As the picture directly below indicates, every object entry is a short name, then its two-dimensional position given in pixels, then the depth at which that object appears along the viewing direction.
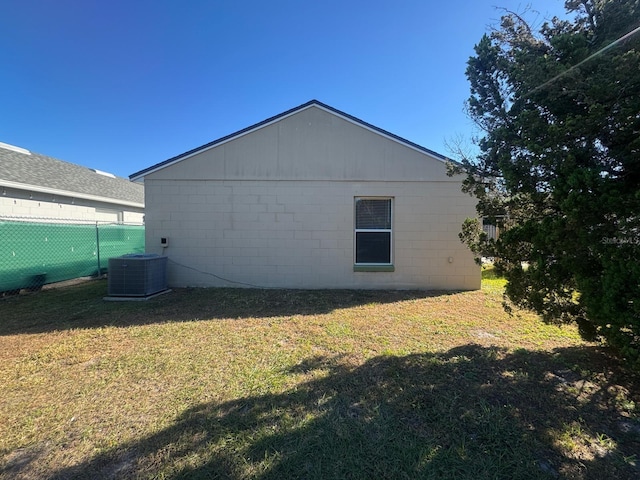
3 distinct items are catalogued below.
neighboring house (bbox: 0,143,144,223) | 9.21
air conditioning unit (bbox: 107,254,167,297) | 6.63
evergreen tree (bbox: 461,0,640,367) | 2.69
